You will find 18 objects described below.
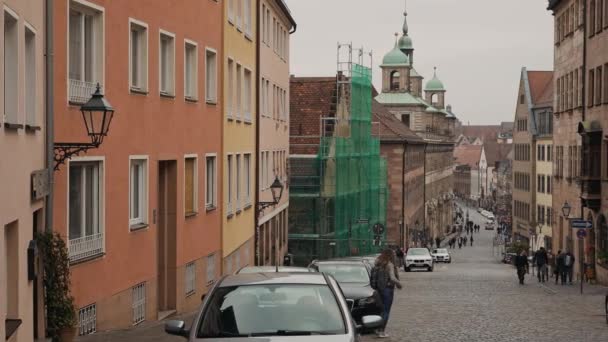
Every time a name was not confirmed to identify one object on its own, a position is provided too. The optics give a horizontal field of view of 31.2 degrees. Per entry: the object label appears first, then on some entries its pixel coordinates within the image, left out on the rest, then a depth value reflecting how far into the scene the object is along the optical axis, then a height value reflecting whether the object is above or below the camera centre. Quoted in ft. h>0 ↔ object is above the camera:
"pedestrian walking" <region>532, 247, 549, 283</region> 133.49 -13.42
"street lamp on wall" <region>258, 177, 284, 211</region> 108.47 -3.90
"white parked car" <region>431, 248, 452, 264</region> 259.60 -24.69
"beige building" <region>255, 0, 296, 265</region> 126.93 +3.86
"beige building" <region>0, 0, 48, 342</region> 37.88 -0.23
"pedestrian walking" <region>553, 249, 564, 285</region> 130.00 -13.34
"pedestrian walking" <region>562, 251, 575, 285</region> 128.98 -13.40
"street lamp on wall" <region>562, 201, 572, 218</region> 135.54 -7.07
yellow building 98.84 +1.86
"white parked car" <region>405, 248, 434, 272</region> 183.83 -18.39
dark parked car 60.90 -7.89
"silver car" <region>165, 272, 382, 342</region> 31.30 -4.78
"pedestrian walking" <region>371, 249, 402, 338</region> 60.54 -7.09
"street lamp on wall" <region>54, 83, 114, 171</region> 44.65 +1.21
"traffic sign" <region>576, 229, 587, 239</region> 114.01 -8.35
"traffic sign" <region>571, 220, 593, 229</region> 108.47 -7.06
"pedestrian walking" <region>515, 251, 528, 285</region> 125.18 -12.80
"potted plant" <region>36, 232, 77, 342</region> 45.06 -5.67
